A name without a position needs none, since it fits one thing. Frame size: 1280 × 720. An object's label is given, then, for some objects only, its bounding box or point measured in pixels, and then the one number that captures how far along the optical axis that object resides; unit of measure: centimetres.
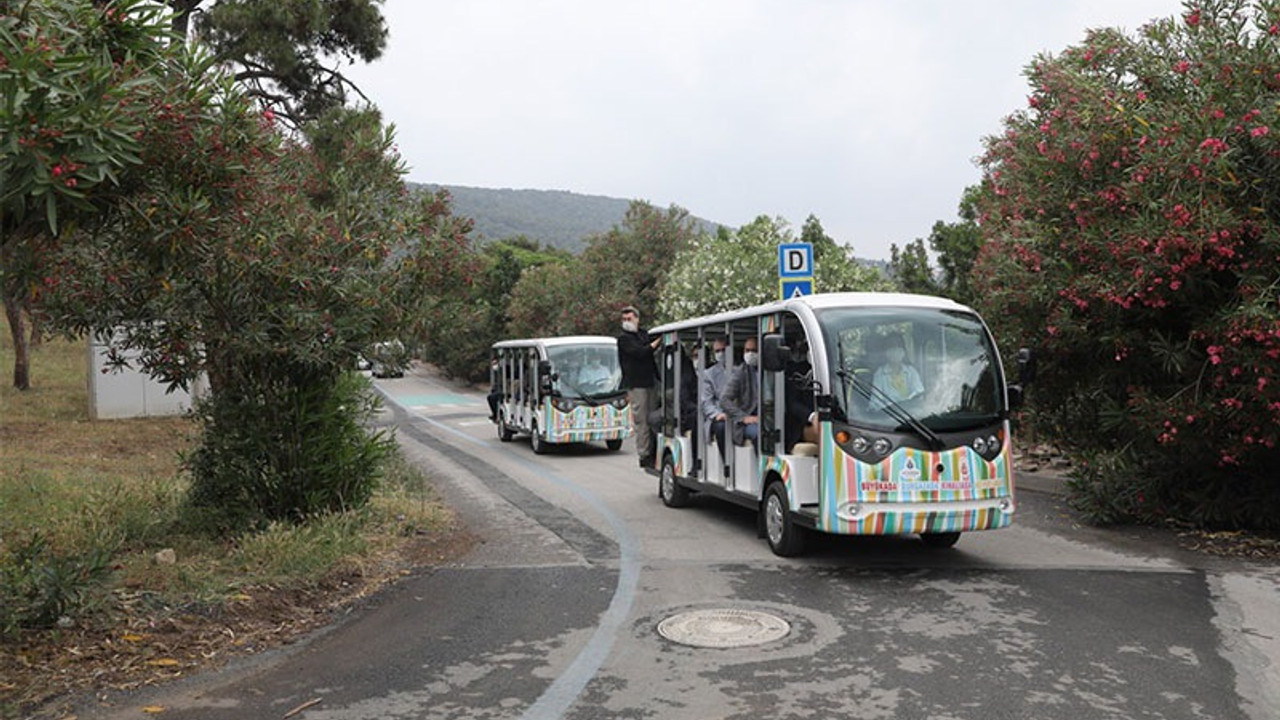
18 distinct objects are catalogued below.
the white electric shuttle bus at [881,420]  845
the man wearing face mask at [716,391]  1116
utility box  2277
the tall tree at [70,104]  454
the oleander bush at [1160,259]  877
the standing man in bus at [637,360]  1430
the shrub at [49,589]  642
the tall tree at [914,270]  2910
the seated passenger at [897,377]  870
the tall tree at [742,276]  2919
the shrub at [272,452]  969
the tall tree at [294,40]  1838
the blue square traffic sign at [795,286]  1358
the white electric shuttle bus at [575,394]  2062
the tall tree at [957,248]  2794
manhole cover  653
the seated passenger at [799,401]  934
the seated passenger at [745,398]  1030
